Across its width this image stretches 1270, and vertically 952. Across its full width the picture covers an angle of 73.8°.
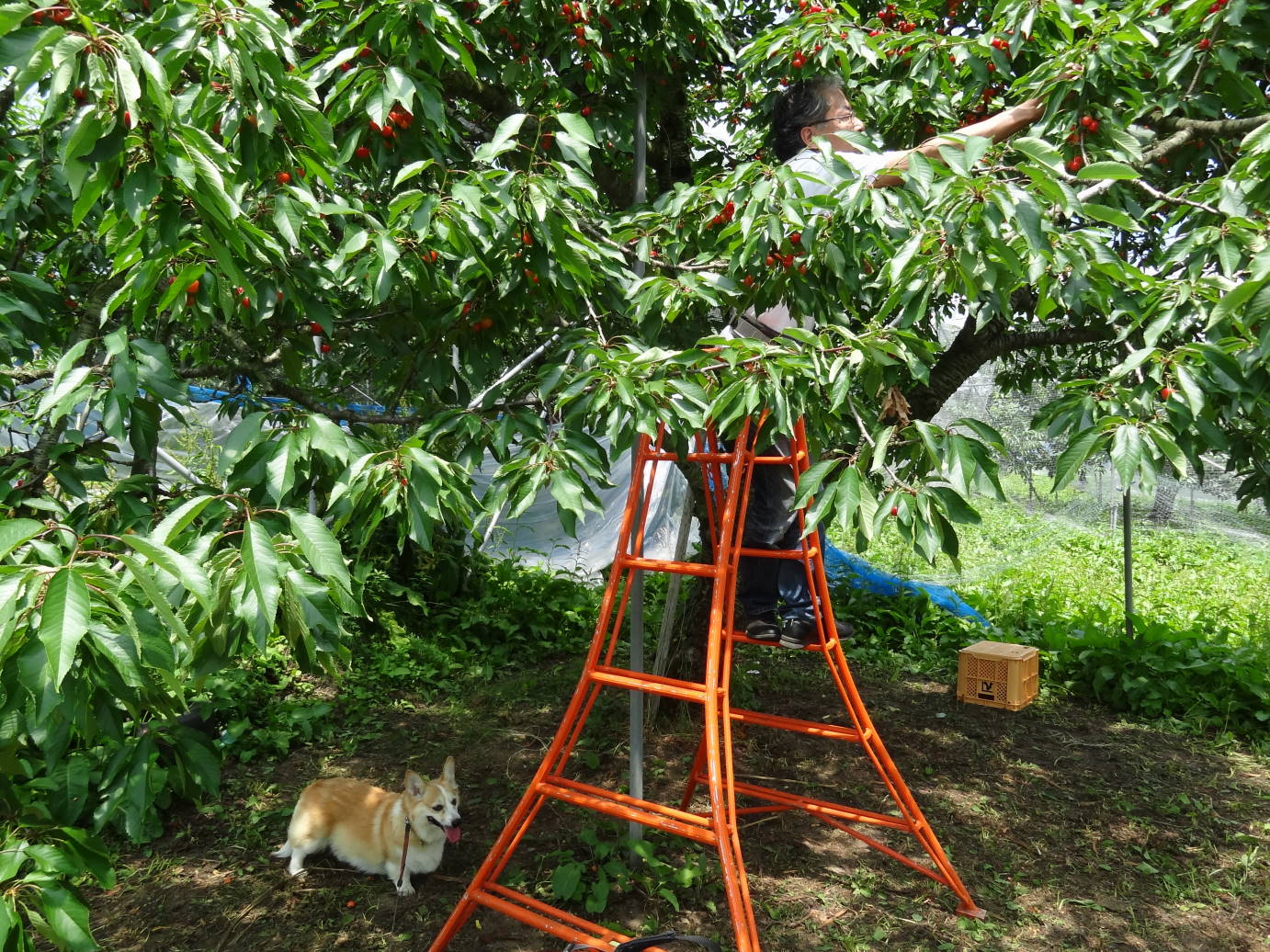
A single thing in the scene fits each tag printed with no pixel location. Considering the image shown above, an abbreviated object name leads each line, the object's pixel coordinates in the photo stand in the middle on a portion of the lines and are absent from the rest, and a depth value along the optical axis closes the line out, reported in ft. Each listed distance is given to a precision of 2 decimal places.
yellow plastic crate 14.35
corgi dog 8.89
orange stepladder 6.53
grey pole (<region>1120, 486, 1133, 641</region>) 15.42
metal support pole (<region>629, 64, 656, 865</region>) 8.68
